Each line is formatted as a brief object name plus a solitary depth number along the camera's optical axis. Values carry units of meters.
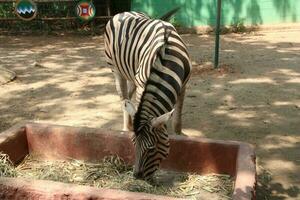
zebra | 3.46
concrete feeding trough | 3.28
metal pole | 8.14
